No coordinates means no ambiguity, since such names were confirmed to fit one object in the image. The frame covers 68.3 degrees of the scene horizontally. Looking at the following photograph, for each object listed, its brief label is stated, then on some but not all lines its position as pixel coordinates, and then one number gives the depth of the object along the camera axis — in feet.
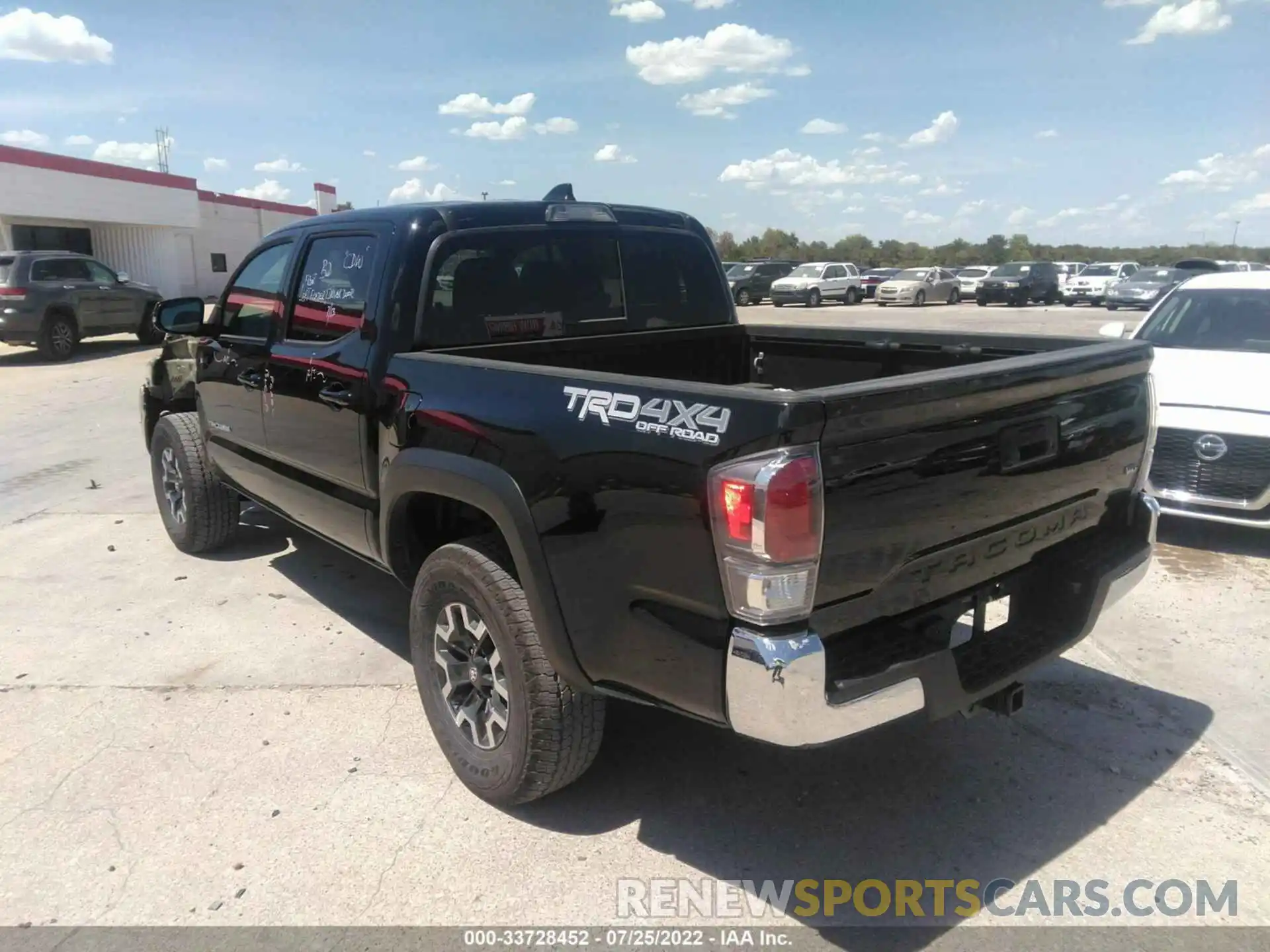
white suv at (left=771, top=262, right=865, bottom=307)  112.16
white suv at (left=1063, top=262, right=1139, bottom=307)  112.88
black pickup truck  7.44
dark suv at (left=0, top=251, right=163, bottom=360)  52.70
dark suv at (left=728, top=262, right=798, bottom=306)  113.91
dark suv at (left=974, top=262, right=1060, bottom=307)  111.65
